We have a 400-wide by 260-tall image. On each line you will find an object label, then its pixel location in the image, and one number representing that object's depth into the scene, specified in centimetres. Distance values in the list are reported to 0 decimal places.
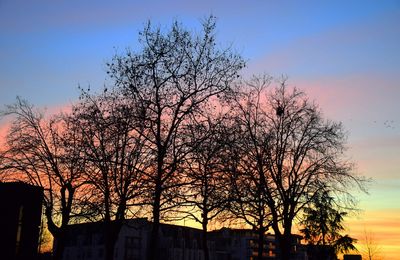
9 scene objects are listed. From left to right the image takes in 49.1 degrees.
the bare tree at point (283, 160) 3709
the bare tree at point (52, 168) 3544
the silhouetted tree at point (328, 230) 4828
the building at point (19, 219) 4109
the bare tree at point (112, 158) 2942
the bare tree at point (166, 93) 2681
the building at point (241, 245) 13125
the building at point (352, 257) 3981
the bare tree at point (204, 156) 2770
